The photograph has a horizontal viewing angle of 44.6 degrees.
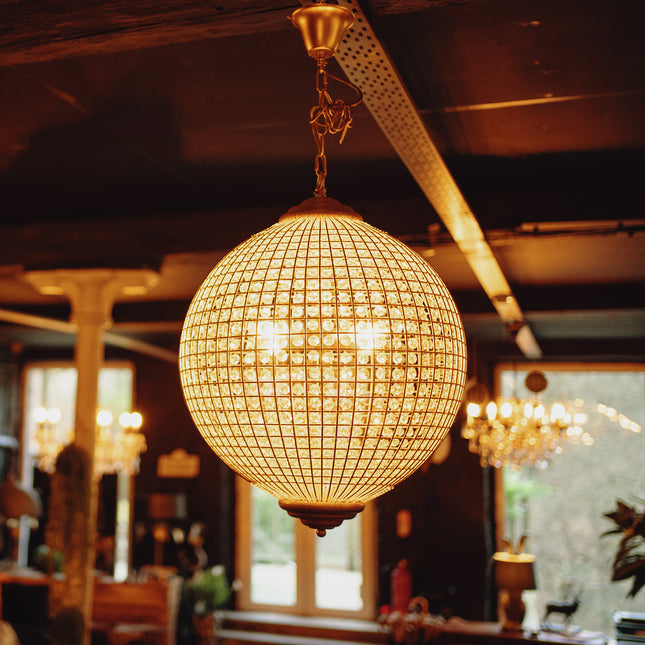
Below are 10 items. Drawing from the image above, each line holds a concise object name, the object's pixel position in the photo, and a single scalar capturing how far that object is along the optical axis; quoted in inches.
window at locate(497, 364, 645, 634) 350.3
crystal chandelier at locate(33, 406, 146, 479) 353.7
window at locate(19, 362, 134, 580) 425.4
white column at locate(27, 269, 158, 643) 215.2
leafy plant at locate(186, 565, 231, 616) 356.8
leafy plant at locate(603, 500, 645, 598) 194.1
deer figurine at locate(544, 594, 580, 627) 294.4
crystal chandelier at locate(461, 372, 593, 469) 287.7
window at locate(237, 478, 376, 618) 389.7
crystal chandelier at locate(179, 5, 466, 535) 56.9
